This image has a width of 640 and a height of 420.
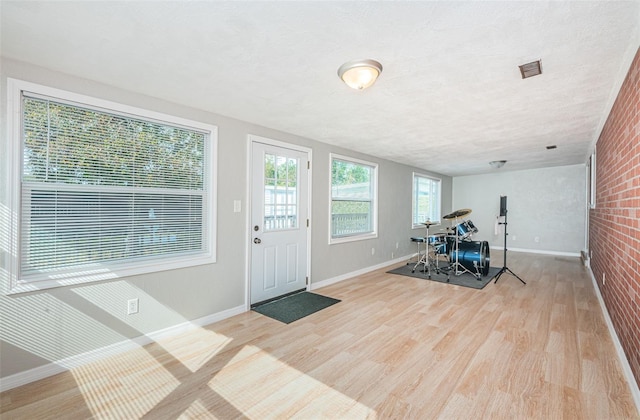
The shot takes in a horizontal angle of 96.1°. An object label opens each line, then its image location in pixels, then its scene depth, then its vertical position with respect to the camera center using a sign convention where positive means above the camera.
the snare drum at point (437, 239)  5.46 -0.61
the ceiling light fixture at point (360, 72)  1.96 +0.96
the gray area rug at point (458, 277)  4.57 -1.16
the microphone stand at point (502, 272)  4.88 -1.08
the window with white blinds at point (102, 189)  2.10 +0.15
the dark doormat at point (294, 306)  3.25 -1.20
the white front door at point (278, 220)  3.52 -0.16
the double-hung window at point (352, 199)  4.71 +0.17
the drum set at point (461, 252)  4.94 -0.76
